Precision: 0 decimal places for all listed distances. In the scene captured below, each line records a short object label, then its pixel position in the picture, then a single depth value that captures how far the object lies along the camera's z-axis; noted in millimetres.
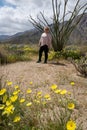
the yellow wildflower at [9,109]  1124
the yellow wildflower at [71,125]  913
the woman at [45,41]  4130
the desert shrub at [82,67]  3183
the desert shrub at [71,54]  4911
